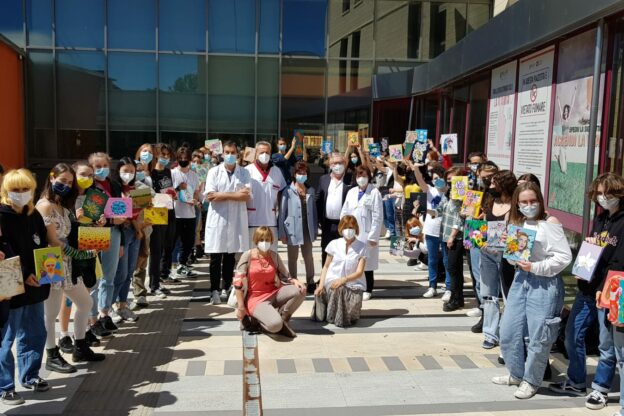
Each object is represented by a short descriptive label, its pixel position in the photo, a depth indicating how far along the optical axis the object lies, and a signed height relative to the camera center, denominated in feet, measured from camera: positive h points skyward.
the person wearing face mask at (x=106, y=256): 20.15 -3.92
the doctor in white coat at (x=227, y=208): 24.48 -2.54
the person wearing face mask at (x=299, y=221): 25.63 -3.12
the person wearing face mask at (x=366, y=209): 24.95 -2.42
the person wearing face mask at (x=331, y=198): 26.08 -2.09
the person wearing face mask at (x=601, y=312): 15.05 -4.07
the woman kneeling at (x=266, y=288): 17.70 -4.39
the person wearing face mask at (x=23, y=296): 14.70 -4.00
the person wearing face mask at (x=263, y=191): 25.29 -1.80
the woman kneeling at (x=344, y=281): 22.43 -4.95
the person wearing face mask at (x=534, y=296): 15.35 -3.70
